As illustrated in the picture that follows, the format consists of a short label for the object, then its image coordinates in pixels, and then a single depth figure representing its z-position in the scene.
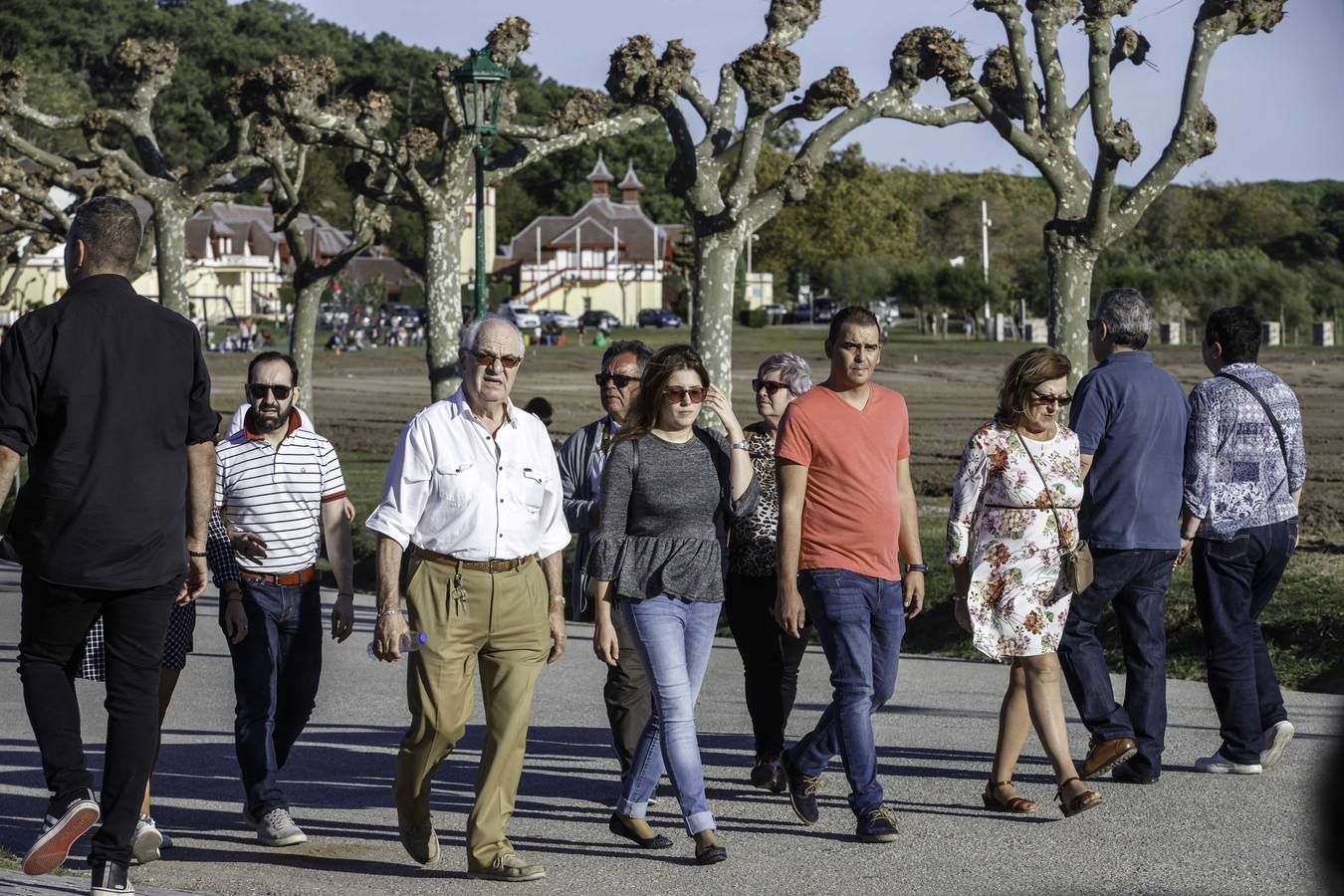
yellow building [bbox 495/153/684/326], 108.19
